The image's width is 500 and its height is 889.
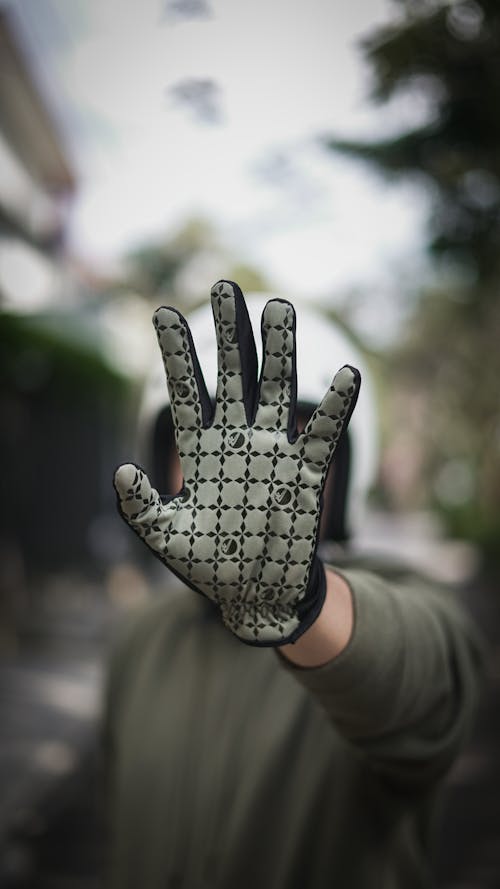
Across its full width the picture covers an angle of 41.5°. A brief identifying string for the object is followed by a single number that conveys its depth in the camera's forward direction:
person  0.78
